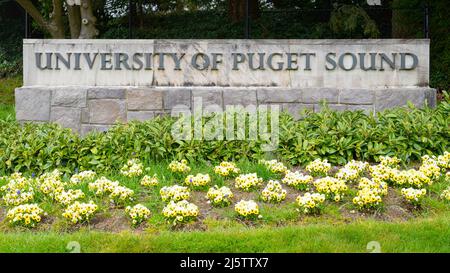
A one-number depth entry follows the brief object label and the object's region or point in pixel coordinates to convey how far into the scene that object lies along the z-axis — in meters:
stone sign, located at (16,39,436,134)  7.29
